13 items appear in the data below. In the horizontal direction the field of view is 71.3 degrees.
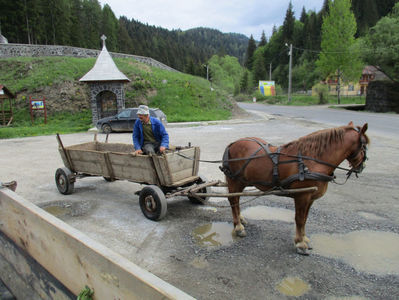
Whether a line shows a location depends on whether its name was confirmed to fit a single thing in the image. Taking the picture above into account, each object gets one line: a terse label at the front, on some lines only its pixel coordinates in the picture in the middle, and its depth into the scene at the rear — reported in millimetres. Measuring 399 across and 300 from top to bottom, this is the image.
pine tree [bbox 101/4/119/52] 63344
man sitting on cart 5579
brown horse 3742
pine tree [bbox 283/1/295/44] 88750
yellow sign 60344
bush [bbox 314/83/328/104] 41788
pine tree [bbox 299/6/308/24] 98638
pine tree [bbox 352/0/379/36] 66750
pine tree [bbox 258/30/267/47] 113988
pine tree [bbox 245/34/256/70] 108006
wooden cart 5016
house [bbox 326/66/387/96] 59531
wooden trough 2203
